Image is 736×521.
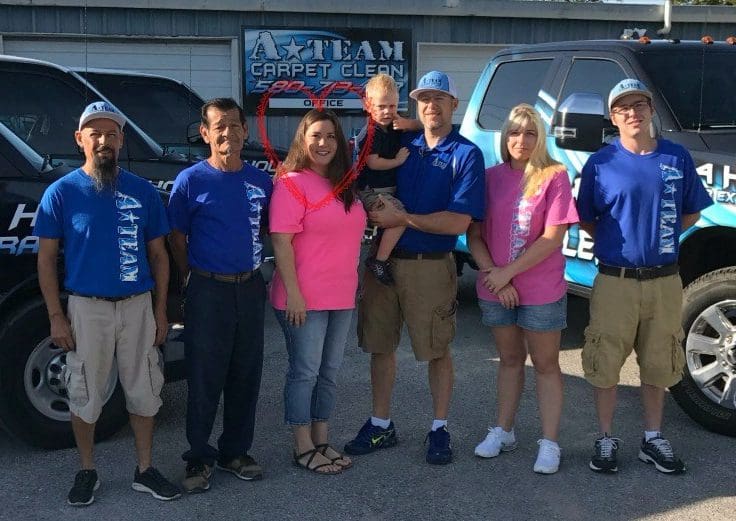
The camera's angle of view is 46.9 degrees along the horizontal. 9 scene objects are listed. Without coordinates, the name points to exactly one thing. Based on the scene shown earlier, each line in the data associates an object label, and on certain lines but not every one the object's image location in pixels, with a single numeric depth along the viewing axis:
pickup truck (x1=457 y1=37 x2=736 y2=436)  4.44
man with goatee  3.48
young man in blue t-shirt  3.89
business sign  13.17
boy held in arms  3.95
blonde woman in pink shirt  3.87
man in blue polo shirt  3.92
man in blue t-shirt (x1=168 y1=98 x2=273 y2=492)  3.64
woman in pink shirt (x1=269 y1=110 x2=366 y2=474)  3.75
